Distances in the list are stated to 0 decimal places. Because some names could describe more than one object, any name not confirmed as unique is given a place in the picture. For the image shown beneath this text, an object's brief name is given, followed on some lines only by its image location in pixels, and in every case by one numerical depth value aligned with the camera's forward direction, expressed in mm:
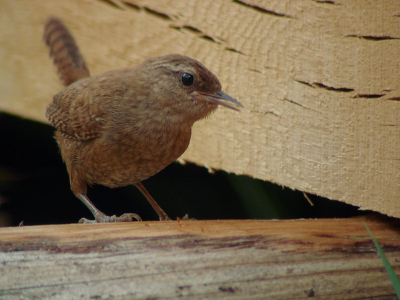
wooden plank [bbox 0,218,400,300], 2001
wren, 2051
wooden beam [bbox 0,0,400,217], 2025
